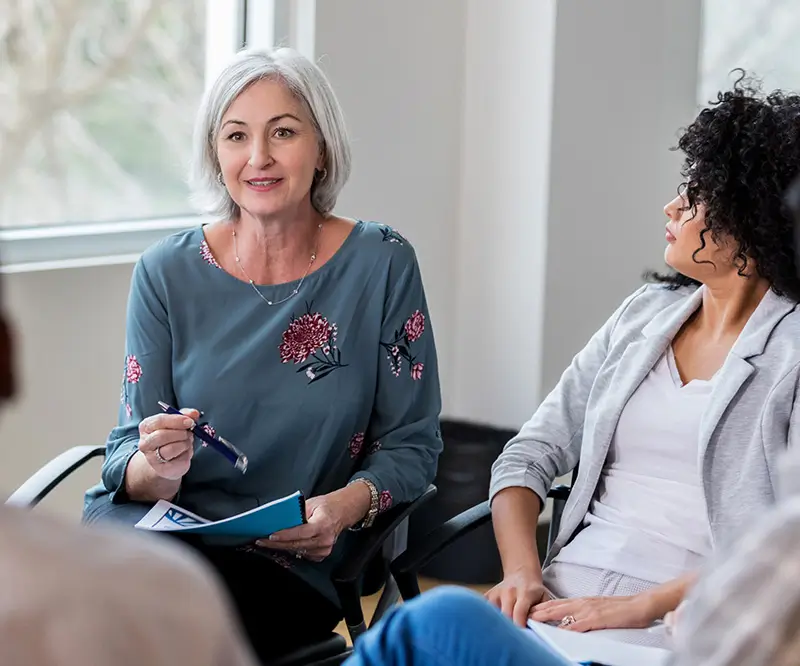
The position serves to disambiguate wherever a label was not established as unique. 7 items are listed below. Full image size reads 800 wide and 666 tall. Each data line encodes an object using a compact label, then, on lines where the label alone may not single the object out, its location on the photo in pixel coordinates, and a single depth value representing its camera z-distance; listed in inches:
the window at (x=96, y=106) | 140.1
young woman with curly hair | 111.8
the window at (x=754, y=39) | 162.0
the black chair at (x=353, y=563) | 112.7
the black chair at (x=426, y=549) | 114.5
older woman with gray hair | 119.8
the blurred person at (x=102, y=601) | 58.8
